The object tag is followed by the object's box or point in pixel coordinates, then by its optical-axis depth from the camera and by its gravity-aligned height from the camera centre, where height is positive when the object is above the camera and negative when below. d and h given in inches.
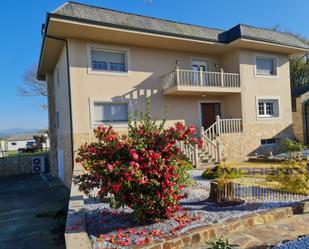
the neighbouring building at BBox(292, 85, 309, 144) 725.9 +16.9
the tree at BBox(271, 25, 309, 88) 1167.6 +254.9
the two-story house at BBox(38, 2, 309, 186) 427.8 +104.5
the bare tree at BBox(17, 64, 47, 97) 1139.3 +220.2
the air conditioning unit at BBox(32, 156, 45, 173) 740.6 -99.2
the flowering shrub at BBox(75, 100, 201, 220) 161.6 -26.6
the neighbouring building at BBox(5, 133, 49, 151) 2229.3 -78.0
